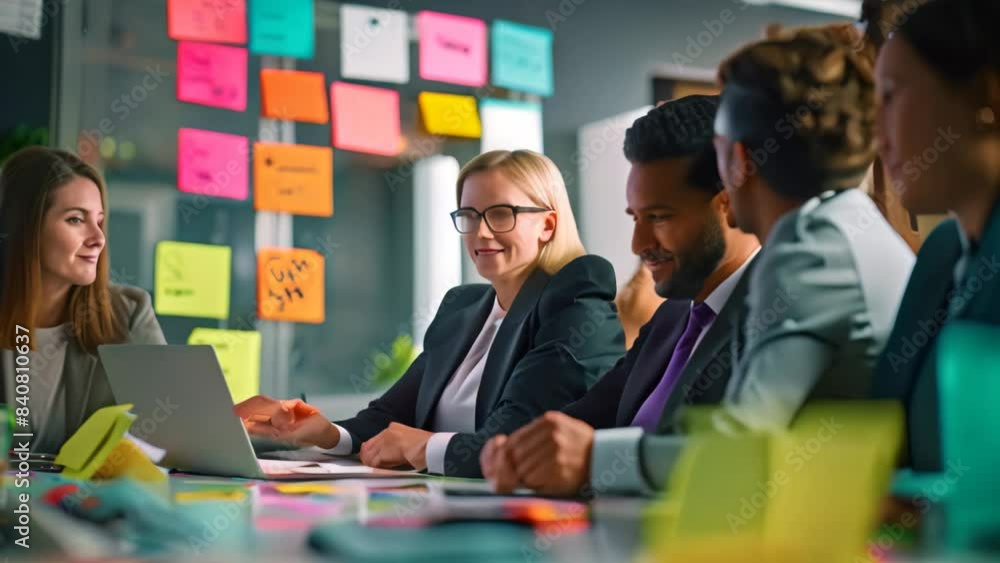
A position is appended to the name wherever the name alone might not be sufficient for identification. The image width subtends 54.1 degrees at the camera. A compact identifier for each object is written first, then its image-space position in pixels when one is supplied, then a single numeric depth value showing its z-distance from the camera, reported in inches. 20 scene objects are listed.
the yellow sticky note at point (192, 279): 137.7
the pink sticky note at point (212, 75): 140.0
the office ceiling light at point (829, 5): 197.6
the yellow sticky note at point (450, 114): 155.8
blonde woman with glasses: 71.4
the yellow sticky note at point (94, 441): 48.8
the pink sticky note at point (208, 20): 139.5
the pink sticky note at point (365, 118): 149.2
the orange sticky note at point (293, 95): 144.4
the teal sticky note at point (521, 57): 163.9
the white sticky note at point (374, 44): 150.9
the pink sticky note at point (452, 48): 156.0
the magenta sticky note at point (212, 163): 139.3
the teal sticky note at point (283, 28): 144.7
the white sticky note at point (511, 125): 160.7
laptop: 55.1
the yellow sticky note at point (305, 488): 47.9
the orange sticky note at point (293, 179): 143.2
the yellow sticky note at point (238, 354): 139.3
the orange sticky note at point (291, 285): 142.6
